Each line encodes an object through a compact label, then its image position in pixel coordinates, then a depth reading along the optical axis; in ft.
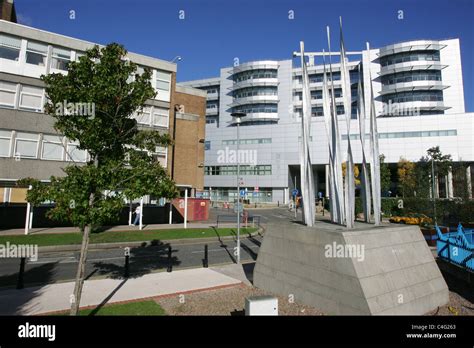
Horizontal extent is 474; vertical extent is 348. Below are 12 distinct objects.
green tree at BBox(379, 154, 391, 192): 160.56
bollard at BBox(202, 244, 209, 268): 40.88
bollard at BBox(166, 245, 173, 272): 37.77
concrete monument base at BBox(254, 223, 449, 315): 21.59
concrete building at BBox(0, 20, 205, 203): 71.92
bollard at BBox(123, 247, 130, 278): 34.88
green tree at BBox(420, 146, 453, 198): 150.30
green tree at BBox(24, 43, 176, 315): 19.89
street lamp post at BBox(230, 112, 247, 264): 43.52
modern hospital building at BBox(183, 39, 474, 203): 191.42
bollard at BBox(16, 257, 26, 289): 29.58
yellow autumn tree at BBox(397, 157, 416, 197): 176.99
